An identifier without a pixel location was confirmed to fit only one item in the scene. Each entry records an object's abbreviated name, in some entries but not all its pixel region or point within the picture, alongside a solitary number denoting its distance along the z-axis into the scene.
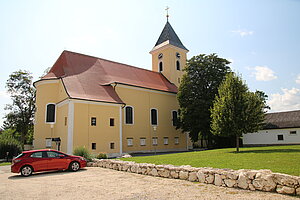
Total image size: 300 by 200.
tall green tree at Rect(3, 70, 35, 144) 38.62
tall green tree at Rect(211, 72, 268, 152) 18.05
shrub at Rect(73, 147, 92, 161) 16.53
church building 23.12
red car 12.64
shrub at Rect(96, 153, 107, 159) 18.05
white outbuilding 28.38
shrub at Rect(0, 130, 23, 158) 23.61
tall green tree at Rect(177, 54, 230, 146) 29.41
